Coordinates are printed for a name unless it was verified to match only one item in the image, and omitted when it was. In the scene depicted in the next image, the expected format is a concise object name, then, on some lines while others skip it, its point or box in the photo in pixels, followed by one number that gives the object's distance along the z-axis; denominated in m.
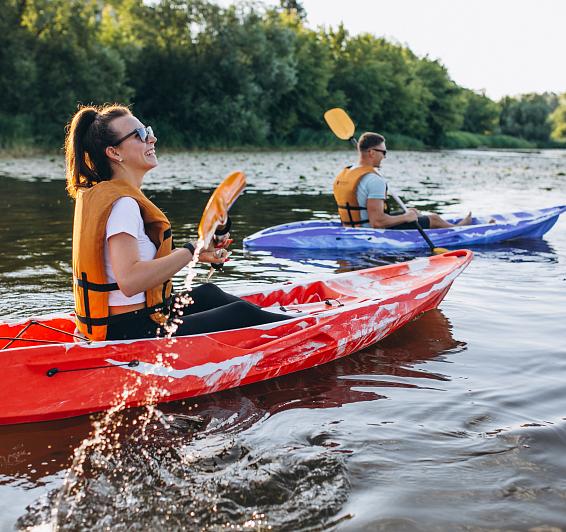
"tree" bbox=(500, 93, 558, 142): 63.84
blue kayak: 8.09
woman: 3.17
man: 7.78
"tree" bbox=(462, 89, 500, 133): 62.50
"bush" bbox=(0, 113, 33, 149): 25.64
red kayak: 3.37
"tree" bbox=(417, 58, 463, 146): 51.53
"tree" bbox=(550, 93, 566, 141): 75.82
